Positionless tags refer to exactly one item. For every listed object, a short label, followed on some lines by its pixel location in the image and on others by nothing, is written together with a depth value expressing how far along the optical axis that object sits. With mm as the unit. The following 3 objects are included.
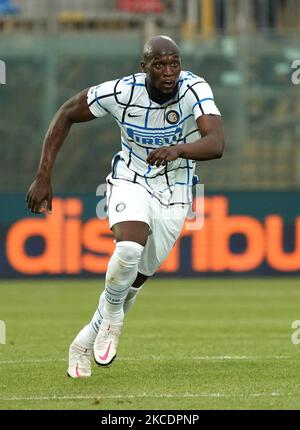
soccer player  8461
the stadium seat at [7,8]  22266
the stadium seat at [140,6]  23078
